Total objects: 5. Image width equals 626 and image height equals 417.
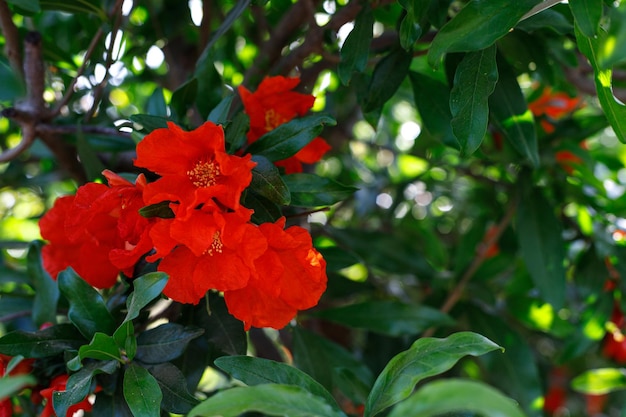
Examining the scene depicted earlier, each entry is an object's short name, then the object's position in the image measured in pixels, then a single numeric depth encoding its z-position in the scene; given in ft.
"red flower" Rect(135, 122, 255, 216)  2.30
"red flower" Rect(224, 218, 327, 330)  2.44
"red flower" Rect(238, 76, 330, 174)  2.86
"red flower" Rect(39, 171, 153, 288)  2.44
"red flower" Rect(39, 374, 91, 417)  2.48
